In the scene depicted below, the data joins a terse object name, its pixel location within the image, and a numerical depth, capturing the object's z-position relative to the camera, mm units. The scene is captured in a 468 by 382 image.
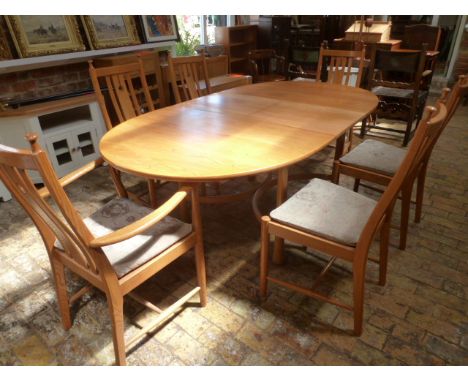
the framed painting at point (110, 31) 2947
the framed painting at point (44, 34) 2510
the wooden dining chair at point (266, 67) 3949
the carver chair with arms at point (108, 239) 934
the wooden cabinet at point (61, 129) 2523
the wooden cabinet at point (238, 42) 5070
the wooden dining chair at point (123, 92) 2043
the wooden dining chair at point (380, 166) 1862
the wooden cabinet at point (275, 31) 5277
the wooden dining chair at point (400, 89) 3174
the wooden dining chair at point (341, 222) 1151
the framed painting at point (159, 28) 3393
